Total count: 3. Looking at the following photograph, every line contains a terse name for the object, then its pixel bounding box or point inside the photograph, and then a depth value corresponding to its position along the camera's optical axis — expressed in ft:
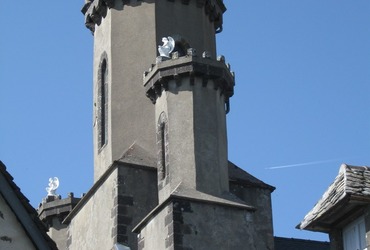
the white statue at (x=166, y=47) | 100.53
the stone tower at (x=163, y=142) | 92.12
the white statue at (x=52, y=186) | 118.62
